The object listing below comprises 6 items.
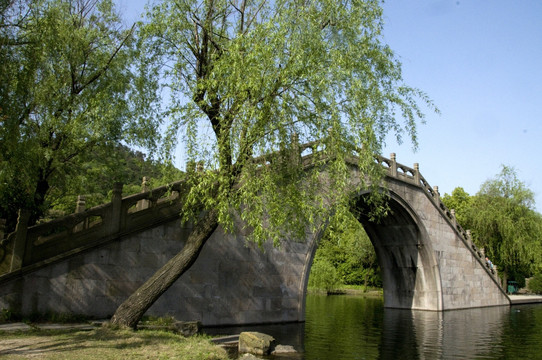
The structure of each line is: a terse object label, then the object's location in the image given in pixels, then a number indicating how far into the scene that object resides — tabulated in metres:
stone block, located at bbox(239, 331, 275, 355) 9.82
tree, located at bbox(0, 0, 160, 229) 8.52
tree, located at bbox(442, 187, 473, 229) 46.41
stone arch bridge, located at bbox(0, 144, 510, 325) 10.29
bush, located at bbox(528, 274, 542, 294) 40.69
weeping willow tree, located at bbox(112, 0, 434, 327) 8.91
